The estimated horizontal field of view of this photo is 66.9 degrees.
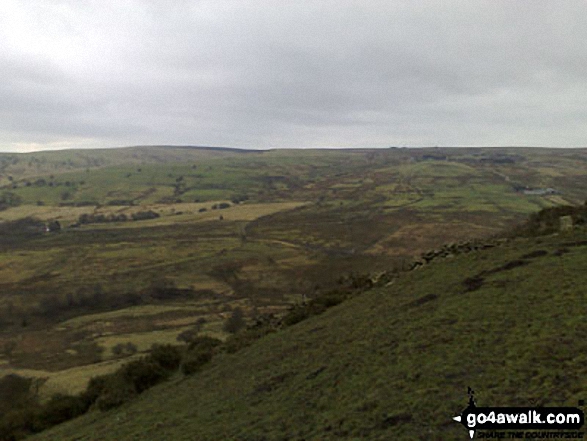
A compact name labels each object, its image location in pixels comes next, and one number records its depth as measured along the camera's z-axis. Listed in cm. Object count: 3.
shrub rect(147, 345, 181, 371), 3256
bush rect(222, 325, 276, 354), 3177
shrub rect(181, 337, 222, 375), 2962
